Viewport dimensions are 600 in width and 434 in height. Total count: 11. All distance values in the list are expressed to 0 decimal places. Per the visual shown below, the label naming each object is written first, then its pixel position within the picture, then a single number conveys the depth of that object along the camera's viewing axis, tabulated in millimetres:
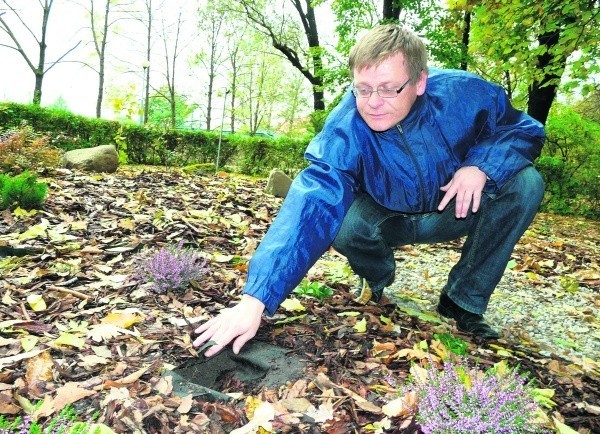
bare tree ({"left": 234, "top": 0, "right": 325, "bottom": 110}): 16078
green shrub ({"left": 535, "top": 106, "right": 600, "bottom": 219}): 9172
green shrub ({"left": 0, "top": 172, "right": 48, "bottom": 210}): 3629
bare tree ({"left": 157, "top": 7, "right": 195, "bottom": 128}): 27920
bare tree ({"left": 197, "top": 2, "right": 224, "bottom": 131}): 26203
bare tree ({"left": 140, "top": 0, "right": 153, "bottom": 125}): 25031
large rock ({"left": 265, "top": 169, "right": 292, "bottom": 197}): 6531
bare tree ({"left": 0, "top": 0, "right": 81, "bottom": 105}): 19391
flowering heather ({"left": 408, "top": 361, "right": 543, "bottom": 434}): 1209
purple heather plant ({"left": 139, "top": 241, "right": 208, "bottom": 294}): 2293
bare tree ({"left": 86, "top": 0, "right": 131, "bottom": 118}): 22203
